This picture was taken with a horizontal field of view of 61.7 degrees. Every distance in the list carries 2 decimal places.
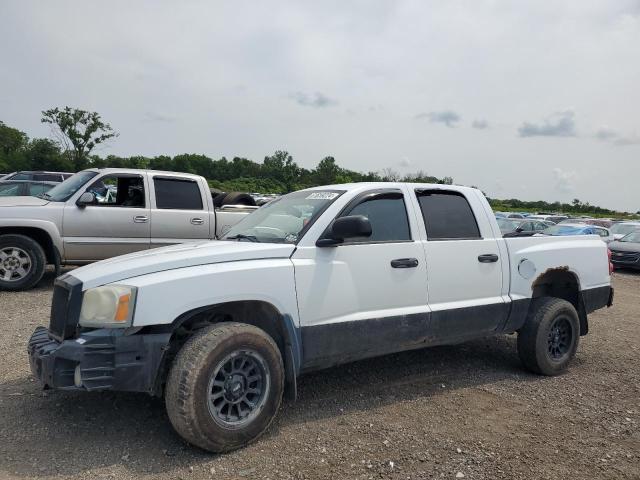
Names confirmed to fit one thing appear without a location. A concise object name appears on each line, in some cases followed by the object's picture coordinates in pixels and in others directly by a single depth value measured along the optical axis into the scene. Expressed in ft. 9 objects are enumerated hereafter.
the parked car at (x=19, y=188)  46.85
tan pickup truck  25.70
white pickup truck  10.71
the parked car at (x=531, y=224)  67.92
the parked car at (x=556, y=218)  107.80
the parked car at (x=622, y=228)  63.42
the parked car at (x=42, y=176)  68.59
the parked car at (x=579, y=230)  59.61
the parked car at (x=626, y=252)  51.75
